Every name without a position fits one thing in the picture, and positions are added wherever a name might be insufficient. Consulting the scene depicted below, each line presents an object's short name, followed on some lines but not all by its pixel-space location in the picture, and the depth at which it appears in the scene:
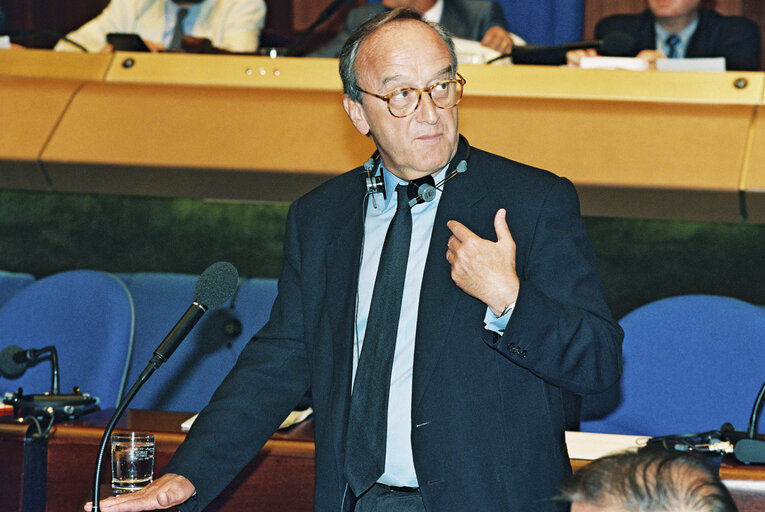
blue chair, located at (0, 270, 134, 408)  5.70
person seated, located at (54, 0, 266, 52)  8.54
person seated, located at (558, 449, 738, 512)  1.63
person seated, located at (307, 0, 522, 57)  8.10
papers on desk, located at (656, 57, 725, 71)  6.21
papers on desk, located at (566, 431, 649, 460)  4.14
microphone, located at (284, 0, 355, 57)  6.37
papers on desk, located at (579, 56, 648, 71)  6.27
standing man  2.86
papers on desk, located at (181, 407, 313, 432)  4.57
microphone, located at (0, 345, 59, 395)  5.06
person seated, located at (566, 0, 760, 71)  7.70
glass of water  3.60
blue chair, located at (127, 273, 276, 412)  5.97
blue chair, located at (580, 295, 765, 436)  5.14
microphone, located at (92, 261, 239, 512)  2.85
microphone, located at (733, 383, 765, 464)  3.91
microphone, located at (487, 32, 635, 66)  6.49
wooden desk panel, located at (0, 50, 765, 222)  5.73
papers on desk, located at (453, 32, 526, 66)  6.54
